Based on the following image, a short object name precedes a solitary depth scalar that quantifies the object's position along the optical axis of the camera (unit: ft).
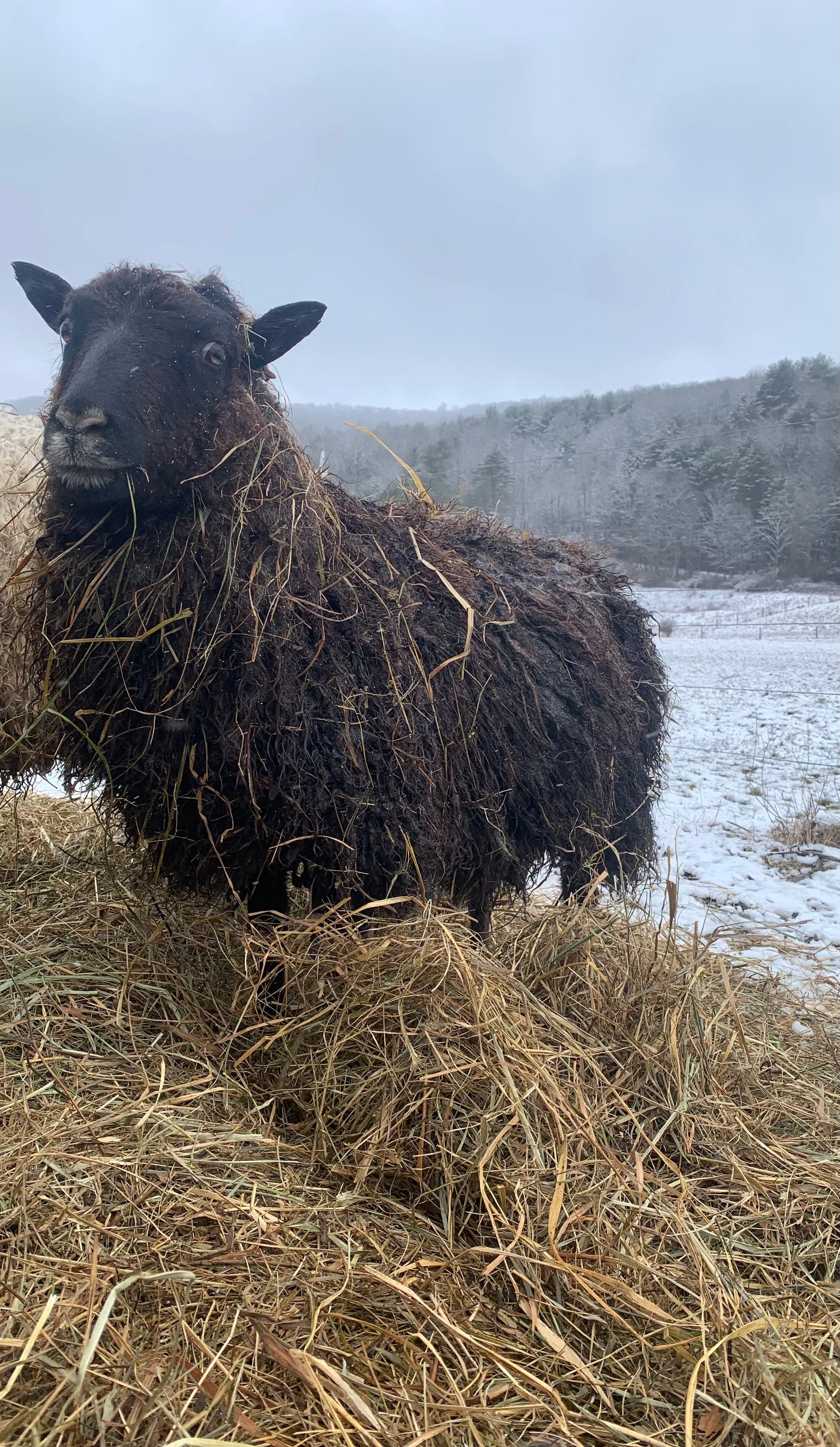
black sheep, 8.10
